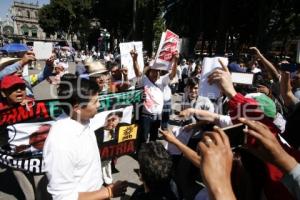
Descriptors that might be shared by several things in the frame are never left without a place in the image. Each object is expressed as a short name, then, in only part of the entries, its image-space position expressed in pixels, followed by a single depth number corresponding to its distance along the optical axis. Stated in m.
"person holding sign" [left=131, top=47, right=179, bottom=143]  3.35
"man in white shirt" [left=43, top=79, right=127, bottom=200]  1.32
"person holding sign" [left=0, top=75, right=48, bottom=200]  2.36
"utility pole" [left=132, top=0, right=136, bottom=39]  16.36
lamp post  32.55
